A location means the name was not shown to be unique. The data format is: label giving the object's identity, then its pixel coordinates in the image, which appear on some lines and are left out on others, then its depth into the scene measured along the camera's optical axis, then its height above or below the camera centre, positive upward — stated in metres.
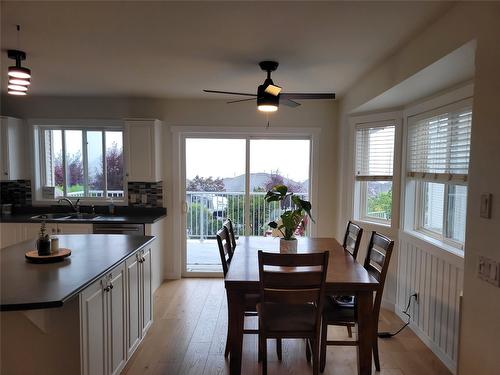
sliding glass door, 4.52 -0.07
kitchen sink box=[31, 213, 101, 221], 3.97 -0.58
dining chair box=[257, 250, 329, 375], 2.00 -0.74
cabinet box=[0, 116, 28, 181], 4.09 +0.27
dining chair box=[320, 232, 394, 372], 2.32 -1.00
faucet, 4.36 -0.46
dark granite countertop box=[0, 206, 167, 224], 3.84 -0.57
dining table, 2.12 -0.78
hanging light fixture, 2.26 +0.63
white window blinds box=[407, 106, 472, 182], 2.46 +0.24
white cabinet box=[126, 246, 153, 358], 2.45 -1.01
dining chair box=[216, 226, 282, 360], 2.59 -1.01
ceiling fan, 2.64 +0.65
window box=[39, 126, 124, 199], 4.46 +0.13
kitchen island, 1.66 -0.81
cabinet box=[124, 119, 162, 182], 4.12 +0.27
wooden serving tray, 2.08 -0.55
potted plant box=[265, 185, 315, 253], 2.62 -0.37
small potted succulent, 2.14 -0.49
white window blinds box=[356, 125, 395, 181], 3.54 +0.24
